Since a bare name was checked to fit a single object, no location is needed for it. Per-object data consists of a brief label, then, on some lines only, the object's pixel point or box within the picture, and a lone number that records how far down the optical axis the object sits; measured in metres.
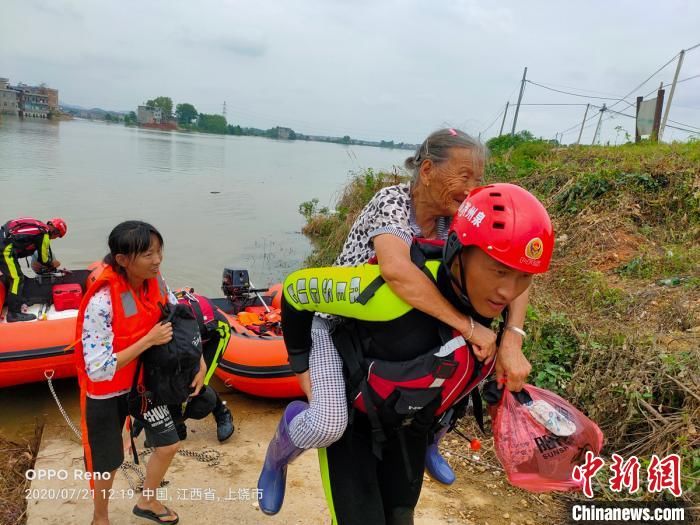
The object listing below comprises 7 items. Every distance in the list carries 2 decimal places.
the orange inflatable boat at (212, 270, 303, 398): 4.40
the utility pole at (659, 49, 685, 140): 9.06
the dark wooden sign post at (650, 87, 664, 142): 9.55
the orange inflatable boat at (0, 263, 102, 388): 4.18
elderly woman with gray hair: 1.50
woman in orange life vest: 2.18
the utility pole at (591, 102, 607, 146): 12.59
